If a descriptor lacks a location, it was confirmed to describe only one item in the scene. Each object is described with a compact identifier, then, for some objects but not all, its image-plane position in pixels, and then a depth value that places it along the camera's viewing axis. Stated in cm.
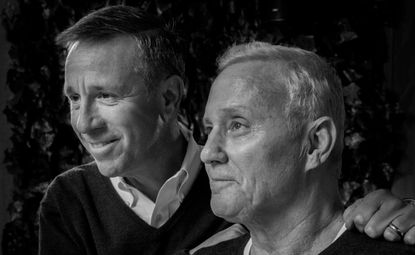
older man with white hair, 129
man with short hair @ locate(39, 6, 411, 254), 152
